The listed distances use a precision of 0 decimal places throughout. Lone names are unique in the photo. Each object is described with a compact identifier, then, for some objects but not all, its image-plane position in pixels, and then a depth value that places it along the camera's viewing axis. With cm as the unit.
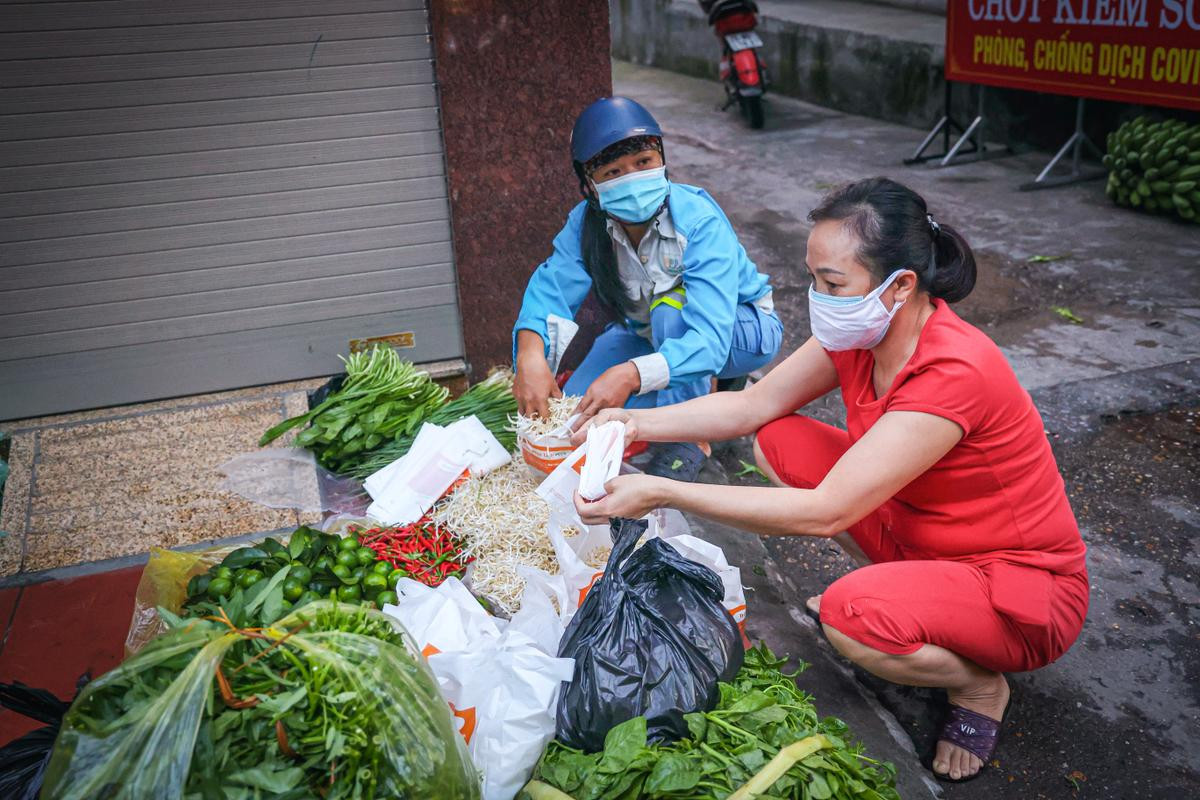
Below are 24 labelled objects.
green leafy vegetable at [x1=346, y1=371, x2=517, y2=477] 370
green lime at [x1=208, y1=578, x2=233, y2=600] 243
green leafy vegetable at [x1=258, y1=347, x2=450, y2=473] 374
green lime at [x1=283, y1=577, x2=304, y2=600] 242
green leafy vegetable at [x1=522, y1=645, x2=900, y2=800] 193
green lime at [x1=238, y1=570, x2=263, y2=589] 247
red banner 596
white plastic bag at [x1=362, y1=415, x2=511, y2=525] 332
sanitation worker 331
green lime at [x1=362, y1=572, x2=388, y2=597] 269
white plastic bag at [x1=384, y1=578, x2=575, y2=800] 213
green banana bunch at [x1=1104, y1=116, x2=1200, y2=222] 625
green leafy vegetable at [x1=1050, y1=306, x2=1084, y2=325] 520
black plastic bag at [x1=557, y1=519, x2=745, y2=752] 212
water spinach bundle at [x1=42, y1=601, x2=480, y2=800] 164
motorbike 973
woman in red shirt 242
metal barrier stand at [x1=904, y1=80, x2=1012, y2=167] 799
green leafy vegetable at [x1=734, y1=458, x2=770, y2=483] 412
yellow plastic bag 255
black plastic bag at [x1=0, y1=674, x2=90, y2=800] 185
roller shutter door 388
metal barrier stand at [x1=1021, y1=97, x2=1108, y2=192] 727
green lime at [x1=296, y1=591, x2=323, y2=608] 224
